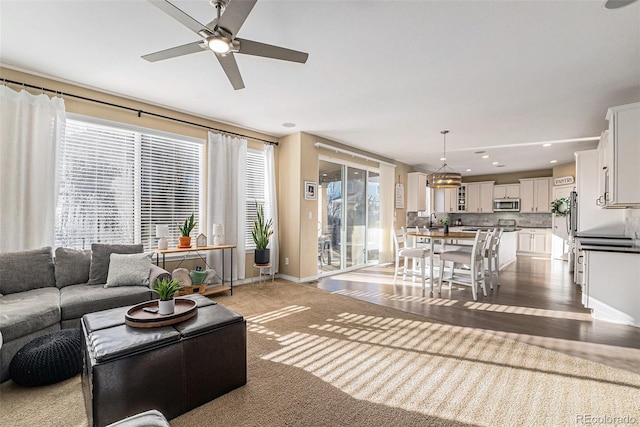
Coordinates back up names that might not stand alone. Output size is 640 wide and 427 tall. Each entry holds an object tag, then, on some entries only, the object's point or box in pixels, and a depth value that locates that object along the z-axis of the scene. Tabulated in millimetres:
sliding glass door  5875
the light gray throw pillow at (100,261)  2992
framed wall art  5188
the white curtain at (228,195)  4422
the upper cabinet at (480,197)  9484
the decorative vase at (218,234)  4281
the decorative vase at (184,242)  3941
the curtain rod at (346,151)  5390
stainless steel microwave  8995
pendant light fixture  5148
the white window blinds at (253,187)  5066
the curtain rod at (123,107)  3023
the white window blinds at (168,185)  3893
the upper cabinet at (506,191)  9031
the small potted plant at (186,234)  3949
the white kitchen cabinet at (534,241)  8273
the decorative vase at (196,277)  3953
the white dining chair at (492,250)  4672
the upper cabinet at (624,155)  3107
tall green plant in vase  4691
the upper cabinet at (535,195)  8469
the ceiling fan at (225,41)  1641
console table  3714
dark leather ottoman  1510
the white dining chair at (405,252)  4746
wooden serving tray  1812
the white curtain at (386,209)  7207
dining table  4441
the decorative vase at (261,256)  4684
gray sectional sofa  2148
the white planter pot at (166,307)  1923
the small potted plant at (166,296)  1913
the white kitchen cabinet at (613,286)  3129
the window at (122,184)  3318
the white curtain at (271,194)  5180
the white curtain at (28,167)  2850
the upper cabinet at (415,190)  7958
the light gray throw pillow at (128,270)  2924
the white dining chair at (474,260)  4113
